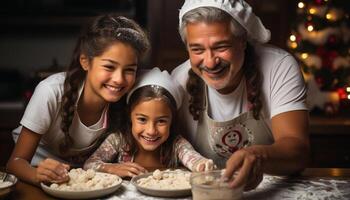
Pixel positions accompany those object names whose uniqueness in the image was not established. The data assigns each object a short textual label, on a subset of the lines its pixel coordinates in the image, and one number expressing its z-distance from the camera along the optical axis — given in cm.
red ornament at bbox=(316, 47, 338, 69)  306
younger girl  188
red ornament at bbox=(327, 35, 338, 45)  303
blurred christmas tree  304
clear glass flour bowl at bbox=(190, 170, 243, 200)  145
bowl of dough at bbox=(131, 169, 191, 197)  155
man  179
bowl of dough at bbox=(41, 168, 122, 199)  154
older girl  181
